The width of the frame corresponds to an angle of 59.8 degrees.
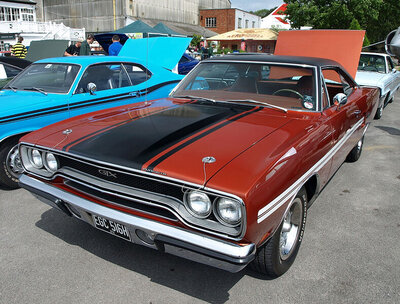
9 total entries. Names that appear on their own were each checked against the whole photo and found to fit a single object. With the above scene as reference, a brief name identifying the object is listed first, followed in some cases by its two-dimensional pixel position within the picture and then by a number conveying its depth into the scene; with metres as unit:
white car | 7.50
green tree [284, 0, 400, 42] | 20.36
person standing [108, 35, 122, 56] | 8.92
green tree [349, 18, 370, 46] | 18.81
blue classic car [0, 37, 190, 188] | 3.98
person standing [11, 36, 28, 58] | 11.02
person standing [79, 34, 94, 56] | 9.37
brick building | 48.16
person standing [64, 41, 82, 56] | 9.71
